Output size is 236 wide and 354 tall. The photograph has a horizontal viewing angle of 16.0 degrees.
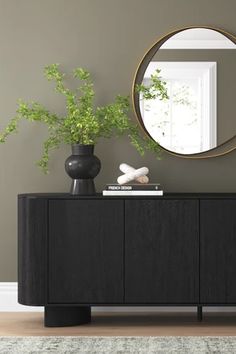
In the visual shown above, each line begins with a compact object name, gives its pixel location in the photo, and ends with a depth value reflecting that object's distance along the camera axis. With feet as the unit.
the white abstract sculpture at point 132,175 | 15.44
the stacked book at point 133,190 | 15.01
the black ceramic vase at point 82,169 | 15.29
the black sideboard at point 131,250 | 14.76
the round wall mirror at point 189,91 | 16.08
